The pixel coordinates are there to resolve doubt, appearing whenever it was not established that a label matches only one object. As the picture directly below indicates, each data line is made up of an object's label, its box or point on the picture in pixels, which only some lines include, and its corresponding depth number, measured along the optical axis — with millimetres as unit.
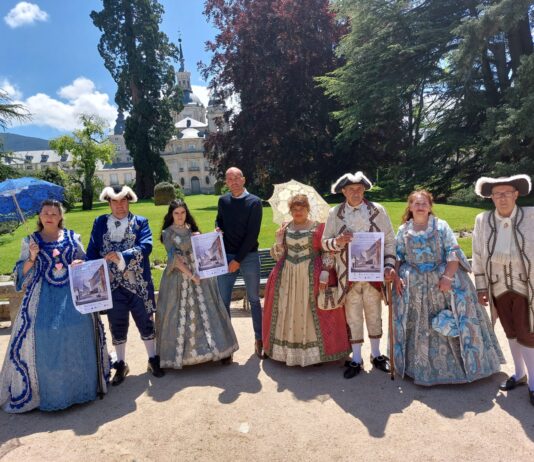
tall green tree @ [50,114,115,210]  34688
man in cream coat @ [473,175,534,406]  3182
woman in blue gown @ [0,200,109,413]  3385
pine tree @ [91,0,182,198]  32344
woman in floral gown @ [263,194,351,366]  3980
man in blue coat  3850
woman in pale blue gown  3467
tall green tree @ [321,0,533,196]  15922
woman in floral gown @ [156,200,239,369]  4090
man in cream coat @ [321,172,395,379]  3775
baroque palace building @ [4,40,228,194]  69625
